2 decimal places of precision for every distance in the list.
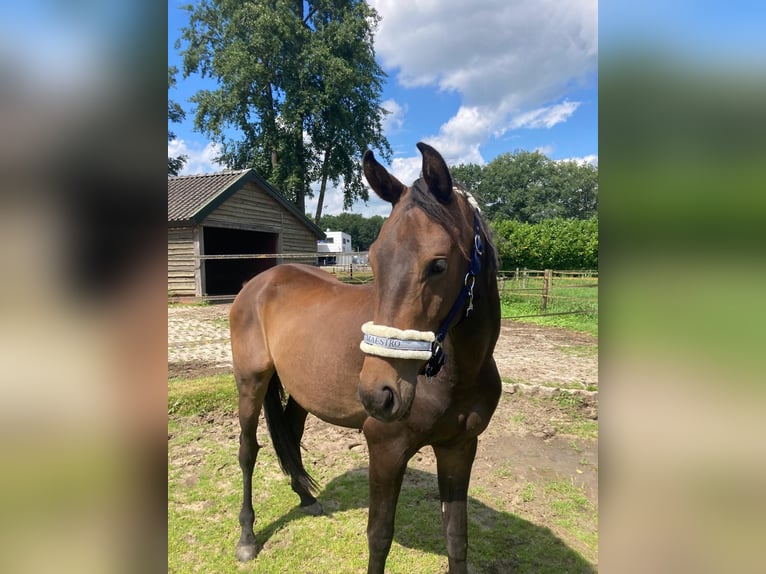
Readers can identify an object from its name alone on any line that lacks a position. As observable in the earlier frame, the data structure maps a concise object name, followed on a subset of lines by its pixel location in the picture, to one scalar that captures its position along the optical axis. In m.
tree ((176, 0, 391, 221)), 22.83
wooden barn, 13.38
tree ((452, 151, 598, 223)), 57.16
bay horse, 1.50
